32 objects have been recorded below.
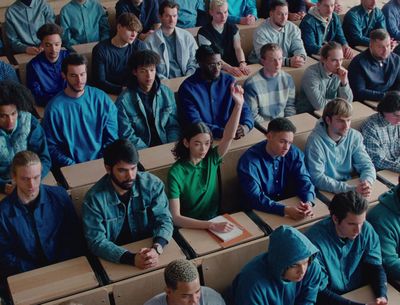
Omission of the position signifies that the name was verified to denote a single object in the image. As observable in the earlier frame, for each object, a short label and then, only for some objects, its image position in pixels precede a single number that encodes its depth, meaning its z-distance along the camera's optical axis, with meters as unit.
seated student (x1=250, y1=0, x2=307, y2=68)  4.79
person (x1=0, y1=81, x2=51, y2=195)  3.20
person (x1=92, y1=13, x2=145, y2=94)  4.26
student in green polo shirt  3.05
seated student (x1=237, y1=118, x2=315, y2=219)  3.12
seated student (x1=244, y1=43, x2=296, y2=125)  4.04
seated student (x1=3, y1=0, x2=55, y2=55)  4.78
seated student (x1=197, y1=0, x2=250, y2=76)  4.68
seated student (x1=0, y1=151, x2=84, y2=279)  2.73
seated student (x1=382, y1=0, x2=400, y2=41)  5.47
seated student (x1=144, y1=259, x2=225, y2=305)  2.27
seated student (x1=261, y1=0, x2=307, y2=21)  5.59
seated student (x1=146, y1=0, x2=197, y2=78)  4.49
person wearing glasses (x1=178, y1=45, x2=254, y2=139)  3.75
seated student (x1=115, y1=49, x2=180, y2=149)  3.67
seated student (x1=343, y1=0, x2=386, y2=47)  5.29
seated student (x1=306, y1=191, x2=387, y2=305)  2.66
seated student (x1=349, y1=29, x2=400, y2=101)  4.43
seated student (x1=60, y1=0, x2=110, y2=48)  4.92
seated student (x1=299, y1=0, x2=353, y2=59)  5.06
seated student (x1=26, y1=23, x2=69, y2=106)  4.07
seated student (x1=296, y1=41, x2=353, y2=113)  4.14
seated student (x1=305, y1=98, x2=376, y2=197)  3.34
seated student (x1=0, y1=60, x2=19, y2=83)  4.08
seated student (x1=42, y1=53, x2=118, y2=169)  3.52
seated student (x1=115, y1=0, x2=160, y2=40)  5.03
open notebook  2.79
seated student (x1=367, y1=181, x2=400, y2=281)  2.88
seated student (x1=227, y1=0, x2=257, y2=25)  5.52
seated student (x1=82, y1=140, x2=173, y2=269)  2.67
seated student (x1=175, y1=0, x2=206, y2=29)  5.39
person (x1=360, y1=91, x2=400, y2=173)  3.66
